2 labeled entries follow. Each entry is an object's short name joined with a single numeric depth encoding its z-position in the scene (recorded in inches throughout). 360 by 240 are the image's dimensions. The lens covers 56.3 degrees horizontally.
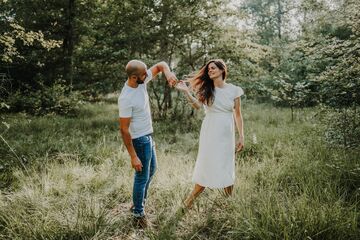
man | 150.7
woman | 171.9
